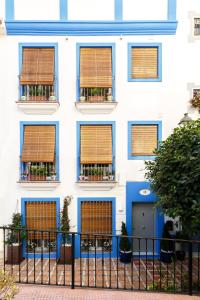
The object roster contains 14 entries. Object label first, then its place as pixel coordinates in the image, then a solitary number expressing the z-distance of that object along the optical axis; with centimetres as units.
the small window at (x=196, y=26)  1259
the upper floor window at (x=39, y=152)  1222
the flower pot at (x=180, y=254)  1164
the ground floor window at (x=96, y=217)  1251
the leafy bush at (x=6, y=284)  440
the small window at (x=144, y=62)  1248
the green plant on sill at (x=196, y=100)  1240
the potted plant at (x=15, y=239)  1175
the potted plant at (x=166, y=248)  1192
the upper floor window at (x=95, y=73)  1227
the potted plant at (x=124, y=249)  1191
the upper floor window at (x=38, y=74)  1220
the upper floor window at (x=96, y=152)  1228
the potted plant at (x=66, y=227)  1180
